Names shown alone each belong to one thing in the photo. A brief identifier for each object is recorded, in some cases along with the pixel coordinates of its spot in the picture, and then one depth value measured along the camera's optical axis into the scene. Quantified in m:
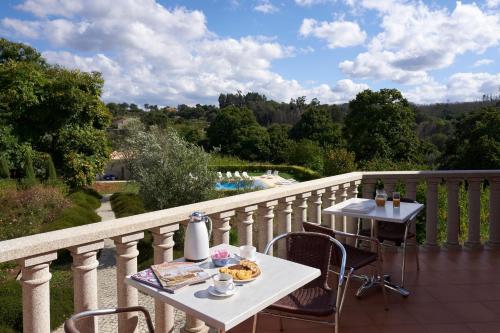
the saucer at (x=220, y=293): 1.65
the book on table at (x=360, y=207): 3.42
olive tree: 11.70
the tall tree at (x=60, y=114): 19.75
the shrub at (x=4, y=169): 18.00
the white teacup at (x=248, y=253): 2.10
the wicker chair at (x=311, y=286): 2.23
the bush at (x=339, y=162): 19.20
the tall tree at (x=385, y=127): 24.86
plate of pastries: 1.80
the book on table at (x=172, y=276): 1.74
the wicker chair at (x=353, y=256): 2.71
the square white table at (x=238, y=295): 1.50
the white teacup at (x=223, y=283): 1.66
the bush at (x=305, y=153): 33.03
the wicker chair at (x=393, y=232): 3.72
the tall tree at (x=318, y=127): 38.88
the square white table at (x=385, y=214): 3.25
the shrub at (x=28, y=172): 17.72
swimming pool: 16.39
